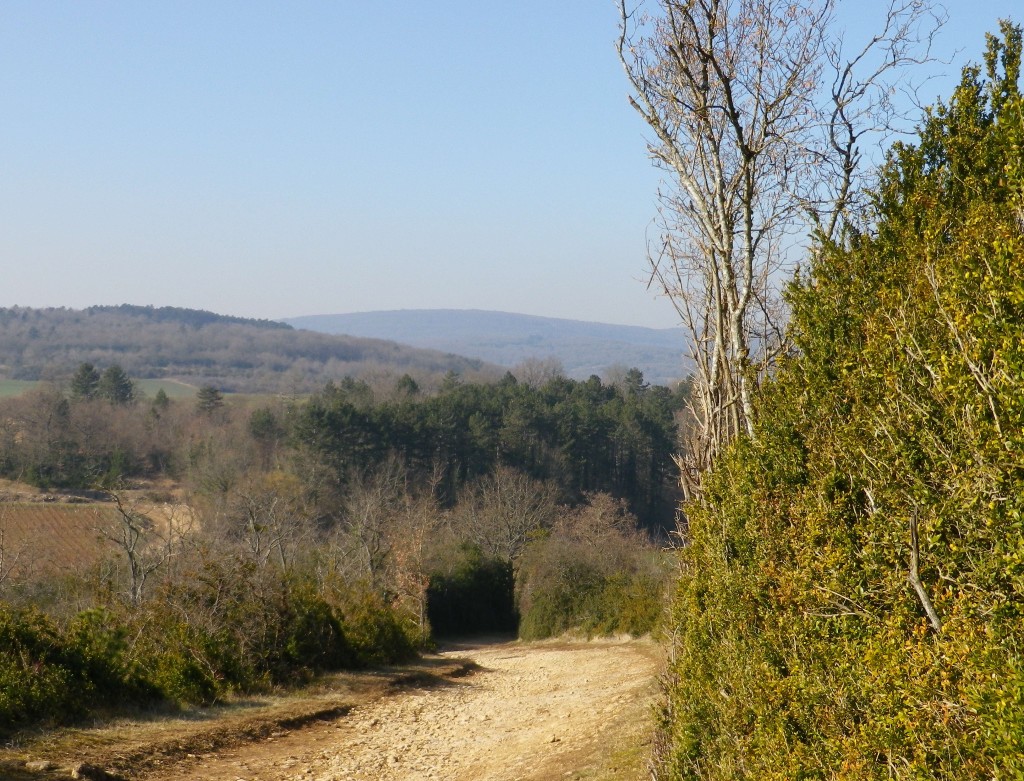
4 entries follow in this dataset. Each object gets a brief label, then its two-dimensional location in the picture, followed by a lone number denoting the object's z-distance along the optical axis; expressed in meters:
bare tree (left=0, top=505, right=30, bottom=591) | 21.14
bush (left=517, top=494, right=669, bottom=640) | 29.86
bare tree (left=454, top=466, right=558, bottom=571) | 45.53
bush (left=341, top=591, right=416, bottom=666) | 18.45
